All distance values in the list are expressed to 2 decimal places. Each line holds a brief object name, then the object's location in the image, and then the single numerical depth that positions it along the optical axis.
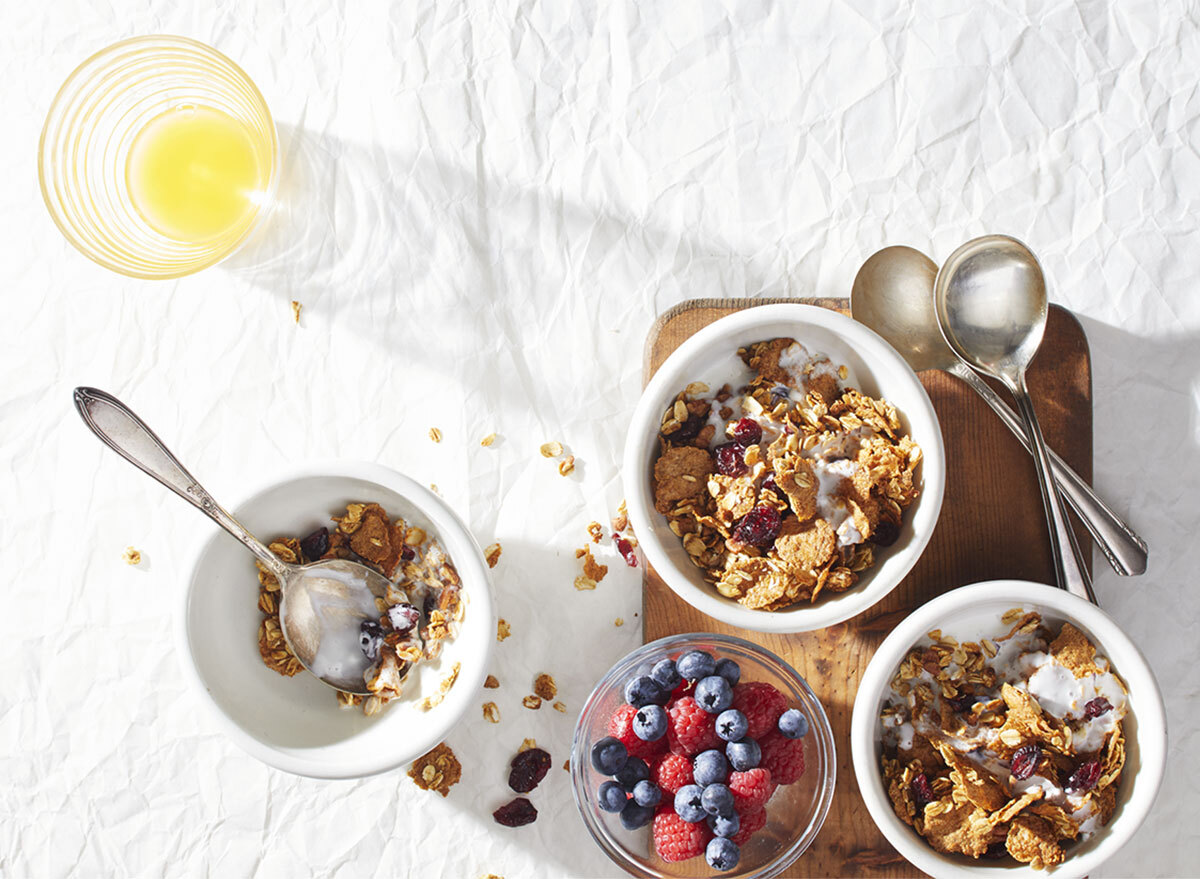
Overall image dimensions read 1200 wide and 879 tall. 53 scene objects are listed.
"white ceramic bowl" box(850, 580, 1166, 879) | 0.79
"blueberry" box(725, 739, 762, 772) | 0.80
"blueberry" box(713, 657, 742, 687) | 0.81
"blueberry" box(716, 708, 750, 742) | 0.79
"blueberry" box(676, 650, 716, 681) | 0.81
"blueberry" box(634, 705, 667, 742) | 0.80
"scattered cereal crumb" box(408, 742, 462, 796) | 0.88
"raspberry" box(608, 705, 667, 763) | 0.81
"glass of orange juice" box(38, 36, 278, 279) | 0.88
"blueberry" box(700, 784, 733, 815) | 0.79
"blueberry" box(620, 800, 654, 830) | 0.81
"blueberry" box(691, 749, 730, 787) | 0.80
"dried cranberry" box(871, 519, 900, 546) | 0.81
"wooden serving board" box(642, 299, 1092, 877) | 0.85
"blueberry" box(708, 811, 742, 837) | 0.80
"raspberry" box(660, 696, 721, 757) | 0.80
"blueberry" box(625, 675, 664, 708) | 0.81
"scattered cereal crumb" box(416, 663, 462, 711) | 0.82
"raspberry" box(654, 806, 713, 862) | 0.80
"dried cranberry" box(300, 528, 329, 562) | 0.84
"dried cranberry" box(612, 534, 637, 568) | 0.88
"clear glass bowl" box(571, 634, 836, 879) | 0.82
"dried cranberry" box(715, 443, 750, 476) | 0.81
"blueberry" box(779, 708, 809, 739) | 0.80
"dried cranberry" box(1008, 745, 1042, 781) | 0.80
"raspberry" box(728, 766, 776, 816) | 0.79
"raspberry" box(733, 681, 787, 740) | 0.81
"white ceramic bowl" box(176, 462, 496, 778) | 0.81
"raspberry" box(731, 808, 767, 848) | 0.80
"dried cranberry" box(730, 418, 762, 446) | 0.81
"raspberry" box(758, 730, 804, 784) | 0.81
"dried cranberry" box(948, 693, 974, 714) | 0.82
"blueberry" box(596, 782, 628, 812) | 0.81
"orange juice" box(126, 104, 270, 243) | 0.90
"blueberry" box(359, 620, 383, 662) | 0.83
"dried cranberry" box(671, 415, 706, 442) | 0.82
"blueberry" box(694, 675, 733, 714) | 0.80
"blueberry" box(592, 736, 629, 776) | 0.81
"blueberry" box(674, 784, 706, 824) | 0.80
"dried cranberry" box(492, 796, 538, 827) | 0.87
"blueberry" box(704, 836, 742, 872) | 0.80
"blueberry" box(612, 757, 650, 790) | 0.81
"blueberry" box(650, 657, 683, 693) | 0.81
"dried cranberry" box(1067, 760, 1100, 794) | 0.80
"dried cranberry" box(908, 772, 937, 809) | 0.81
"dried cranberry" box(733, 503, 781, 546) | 0.80
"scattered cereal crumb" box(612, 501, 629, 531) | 0.88
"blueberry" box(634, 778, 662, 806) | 0.81
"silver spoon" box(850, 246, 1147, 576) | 0.84
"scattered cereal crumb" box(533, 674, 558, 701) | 0.87
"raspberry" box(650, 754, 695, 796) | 0.81
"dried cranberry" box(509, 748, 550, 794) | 0.87
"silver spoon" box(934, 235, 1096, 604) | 0.83
